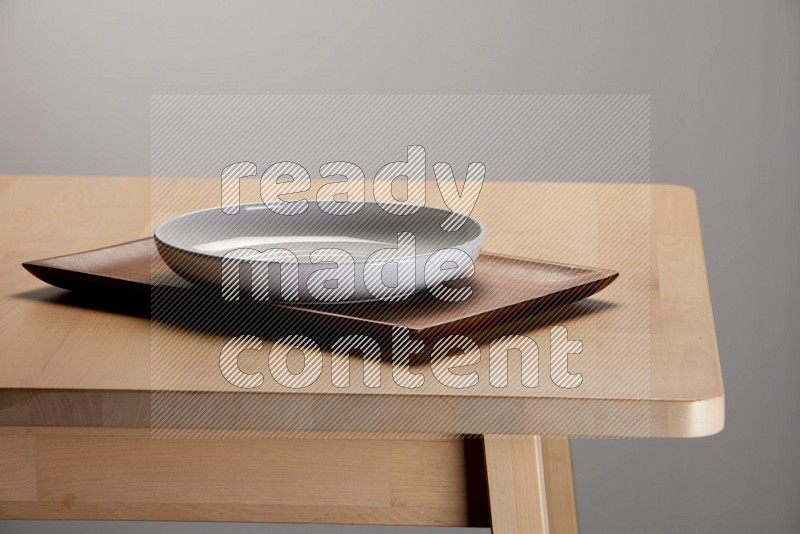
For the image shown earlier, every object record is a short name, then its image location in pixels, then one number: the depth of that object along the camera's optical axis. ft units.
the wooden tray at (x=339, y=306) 5.67
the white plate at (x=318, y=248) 5.71
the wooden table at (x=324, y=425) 5.35
